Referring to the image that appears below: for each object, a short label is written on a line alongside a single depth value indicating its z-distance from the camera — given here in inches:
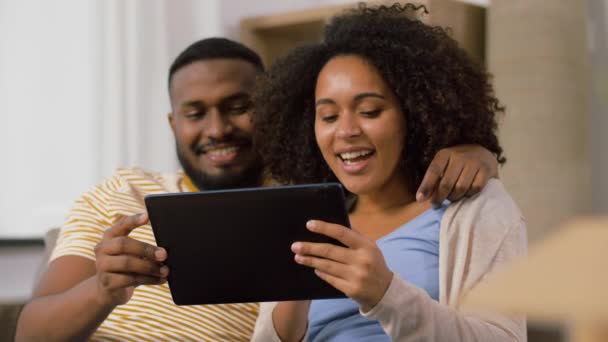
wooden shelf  86.2
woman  53.9
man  57.1
